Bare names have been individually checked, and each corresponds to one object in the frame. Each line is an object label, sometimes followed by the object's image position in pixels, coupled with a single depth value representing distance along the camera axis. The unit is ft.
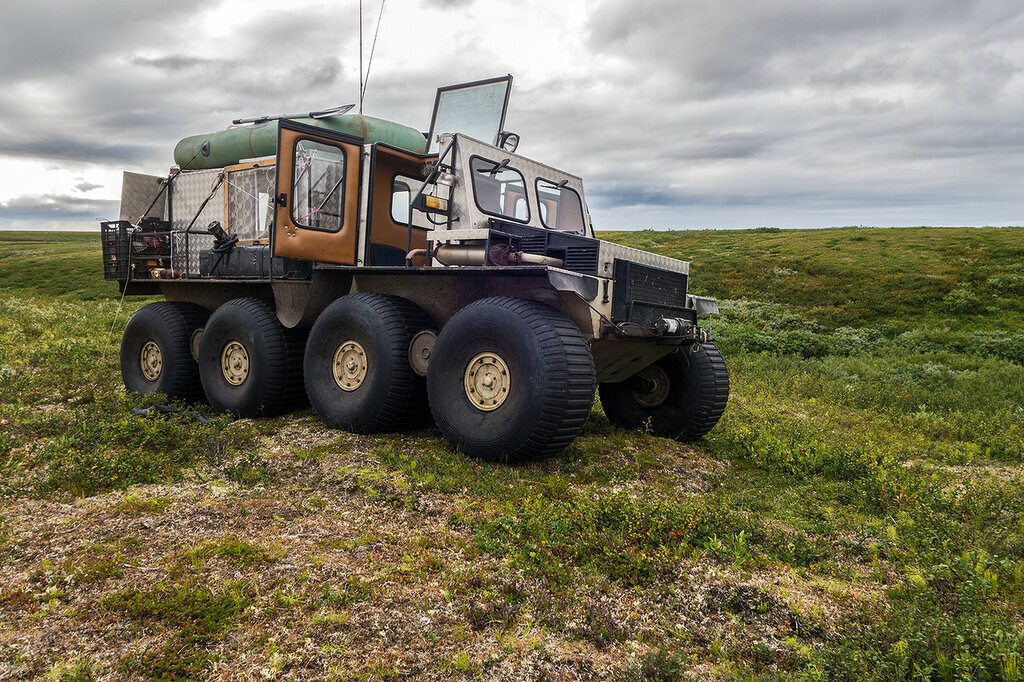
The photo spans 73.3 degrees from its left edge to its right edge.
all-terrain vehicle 19.01
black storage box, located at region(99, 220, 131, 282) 31.50
